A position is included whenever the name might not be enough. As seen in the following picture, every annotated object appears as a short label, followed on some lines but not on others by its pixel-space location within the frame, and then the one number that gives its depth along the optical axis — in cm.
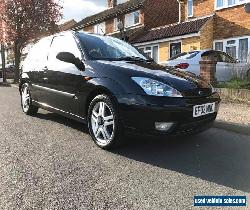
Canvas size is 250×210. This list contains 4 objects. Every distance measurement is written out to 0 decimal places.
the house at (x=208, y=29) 1139
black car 254
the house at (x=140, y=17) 1754
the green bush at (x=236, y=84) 561
